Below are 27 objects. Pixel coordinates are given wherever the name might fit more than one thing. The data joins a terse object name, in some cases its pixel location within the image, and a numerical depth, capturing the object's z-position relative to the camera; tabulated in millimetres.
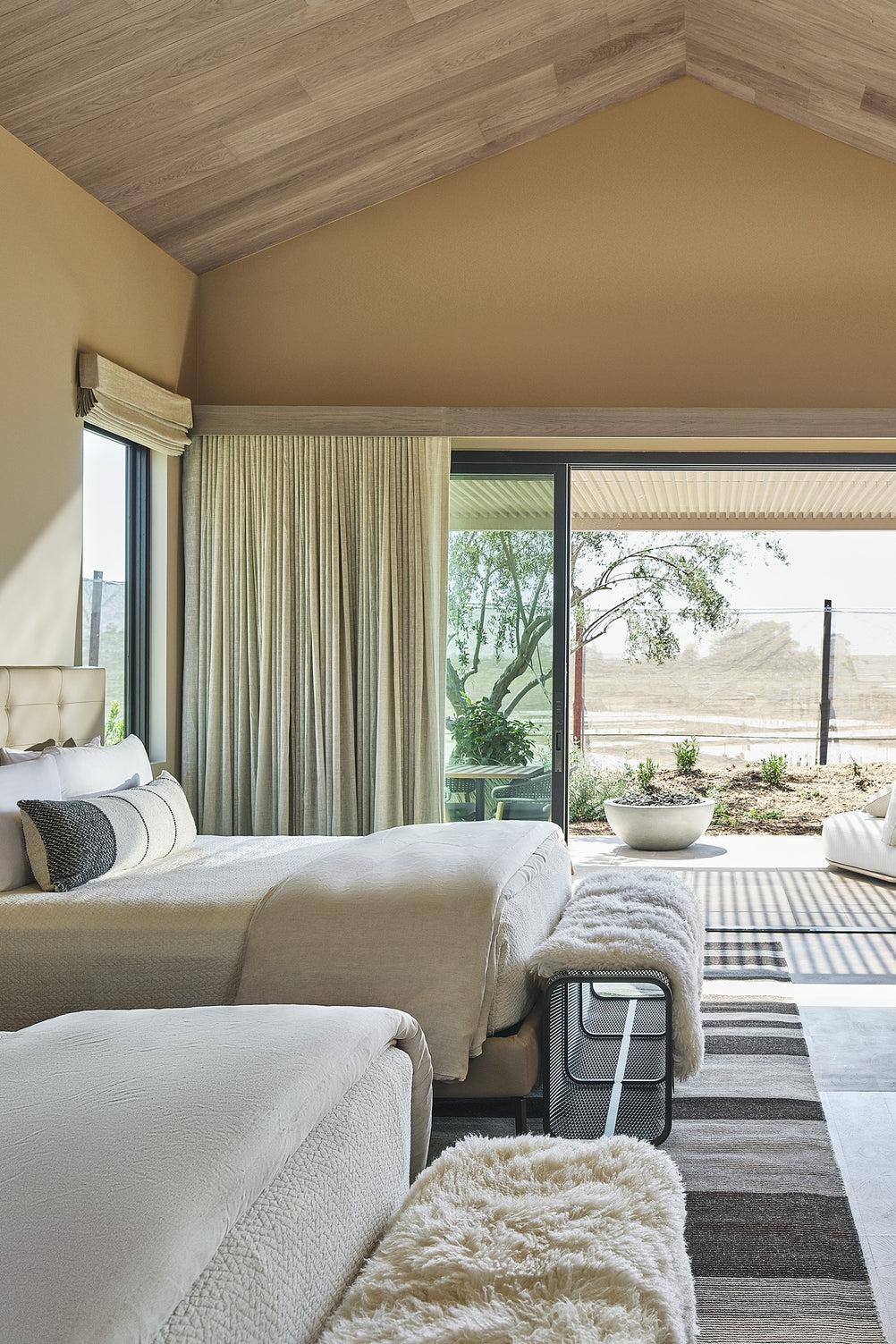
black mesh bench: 2803
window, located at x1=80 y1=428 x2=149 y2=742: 4348
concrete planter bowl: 7914
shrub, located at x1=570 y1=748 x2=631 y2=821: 9469
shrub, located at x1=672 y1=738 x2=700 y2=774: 9867
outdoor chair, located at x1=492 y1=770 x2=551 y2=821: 5145
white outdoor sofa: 6340
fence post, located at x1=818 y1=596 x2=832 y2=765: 9875
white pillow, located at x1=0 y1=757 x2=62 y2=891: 2922
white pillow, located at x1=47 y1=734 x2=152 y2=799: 3326
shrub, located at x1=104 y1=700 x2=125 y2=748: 4566
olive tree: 9883
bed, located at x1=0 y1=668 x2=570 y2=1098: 2615
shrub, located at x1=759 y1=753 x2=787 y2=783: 10039
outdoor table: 5117
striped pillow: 2906
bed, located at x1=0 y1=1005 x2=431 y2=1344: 1076
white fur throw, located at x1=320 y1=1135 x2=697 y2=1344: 1251
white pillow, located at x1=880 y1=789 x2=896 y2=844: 6285
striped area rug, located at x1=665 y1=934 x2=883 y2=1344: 2119
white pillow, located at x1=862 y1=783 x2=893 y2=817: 6832
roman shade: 3998
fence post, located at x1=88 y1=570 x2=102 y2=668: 4340
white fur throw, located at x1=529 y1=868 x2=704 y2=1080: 2760
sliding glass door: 5133
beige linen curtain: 4918
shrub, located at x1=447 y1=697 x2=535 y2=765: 5152
